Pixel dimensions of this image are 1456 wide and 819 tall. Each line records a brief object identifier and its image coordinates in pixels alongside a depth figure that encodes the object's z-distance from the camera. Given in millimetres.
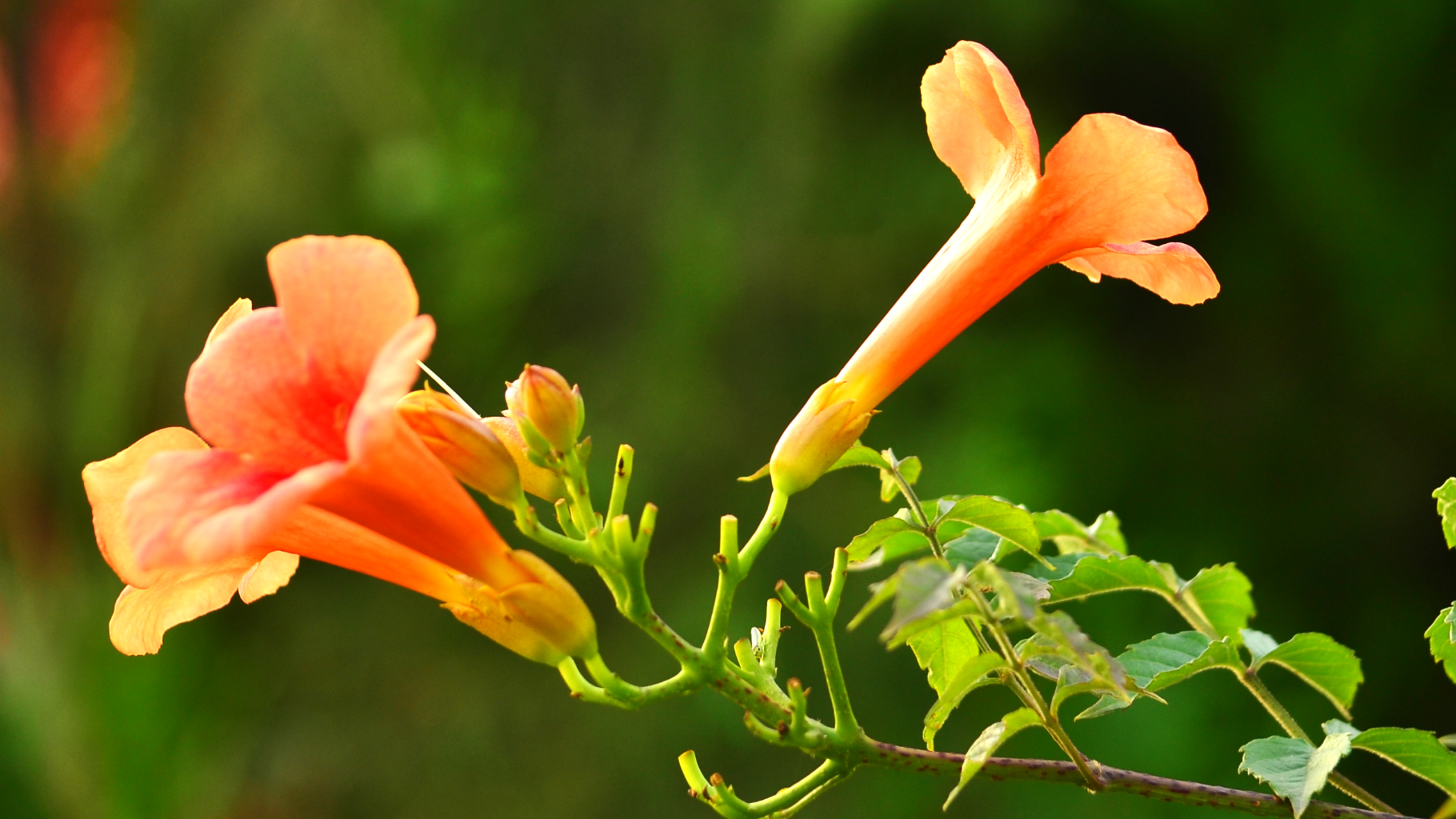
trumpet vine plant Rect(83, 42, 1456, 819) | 1454
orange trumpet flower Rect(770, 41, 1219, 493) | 1495
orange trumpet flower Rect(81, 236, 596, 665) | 1445
